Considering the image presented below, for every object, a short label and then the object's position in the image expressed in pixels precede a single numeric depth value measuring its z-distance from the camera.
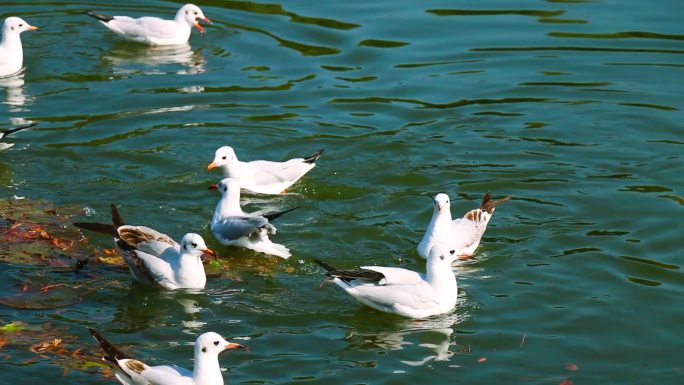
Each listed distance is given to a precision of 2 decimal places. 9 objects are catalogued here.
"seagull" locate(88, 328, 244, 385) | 9.52
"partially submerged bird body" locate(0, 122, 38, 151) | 15.05
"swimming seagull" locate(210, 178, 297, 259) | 12.87
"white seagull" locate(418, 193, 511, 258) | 12.68
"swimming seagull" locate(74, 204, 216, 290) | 11.98
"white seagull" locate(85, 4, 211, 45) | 19.75
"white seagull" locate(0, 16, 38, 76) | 18.31
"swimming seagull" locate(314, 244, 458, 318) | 11.45
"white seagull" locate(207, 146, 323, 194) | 14.53
